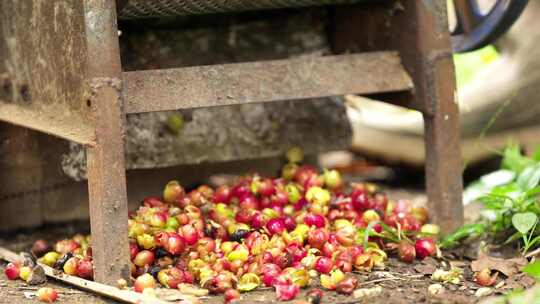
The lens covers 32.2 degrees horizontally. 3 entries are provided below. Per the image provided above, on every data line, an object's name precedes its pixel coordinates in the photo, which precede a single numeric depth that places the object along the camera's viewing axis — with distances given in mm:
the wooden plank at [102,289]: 2578
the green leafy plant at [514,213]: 3031
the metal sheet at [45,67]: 2812
